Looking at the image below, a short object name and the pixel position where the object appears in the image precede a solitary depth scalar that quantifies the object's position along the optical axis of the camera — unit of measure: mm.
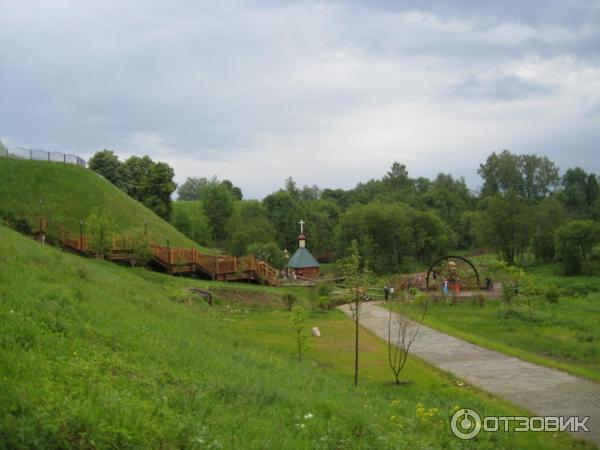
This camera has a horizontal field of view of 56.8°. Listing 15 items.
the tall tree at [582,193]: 81125
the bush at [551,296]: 30578
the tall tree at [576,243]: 47281
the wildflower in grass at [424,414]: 8490
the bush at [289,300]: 29594
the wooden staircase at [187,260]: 31000
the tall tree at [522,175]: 92375
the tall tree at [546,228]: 56219
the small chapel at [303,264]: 48938
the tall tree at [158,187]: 59062
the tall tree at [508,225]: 57250
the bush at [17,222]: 31734
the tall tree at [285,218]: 70062
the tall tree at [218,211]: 75188
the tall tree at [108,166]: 61875
